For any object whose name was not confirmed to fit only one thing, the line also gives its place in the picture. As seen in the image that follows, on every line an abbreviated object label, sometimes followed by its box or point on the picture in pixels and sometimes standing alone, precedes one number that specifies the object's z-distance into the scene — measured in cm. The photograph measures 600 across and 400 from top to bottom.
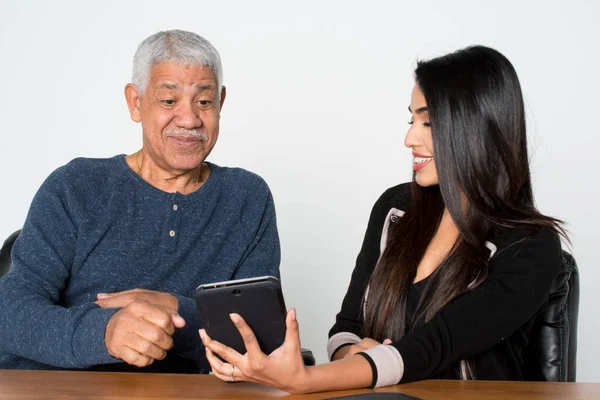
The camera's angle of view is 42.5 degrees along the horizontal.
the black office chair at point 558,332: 228
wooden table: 176
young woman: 213
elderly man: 241
